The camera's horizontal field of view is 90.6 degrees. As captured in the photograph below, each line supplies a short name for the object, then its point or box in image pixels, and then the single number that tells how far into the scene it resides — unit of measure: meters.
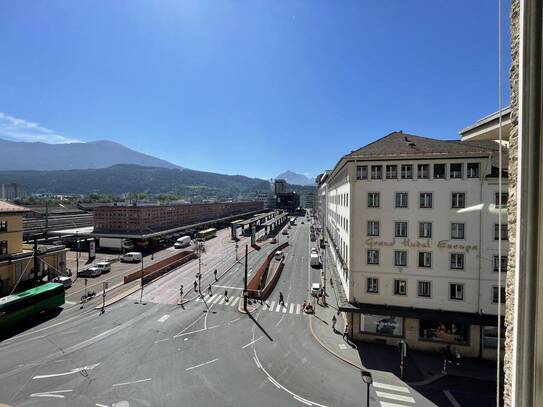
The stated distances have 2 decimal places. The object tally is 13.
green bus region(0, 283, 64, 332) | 25.33
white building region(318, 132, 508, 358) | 23.12
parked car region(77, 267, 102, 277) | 45.00
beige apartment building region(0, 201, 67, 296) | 35.14
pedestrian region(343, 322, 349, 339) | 26.58
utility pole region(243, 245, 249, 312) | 32.09
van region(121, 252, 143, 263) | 56.56
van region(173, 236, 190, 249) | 72.88
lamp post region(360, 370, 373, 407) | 14.17
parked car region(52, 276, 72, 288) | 39.31
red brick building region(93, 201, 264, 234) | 76.25
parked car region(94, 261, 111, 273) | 47.78
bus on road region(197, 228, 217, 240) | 89.95
